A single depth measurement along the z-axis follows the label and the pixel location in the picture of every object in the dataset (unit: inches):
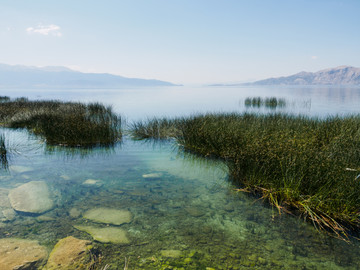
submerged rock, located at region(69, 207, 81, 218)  165.8
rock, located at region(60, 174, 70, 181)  230.4
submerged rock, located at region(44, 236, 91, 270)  115.0
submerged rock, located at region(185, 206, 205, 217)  169.2
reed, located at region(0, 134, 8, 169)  263.3
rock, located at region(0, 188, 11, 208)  175.2
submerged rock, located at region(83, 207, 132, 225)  159.2
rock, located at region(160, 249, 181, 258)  125.3
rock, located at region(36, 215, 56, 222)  159.6
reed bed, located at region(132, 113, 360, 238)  149.0
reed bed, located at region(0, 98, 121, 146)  353.4
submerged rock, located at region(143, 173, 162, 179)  239.1
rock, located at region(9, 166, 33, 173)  248.4
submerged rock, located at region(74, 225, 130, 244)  137.9
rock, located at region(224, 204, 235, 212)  173.9
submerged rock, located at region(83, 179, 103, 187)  218.4
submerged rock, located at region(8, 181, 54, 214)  173.3
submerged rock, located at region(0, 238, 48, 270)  112.8
